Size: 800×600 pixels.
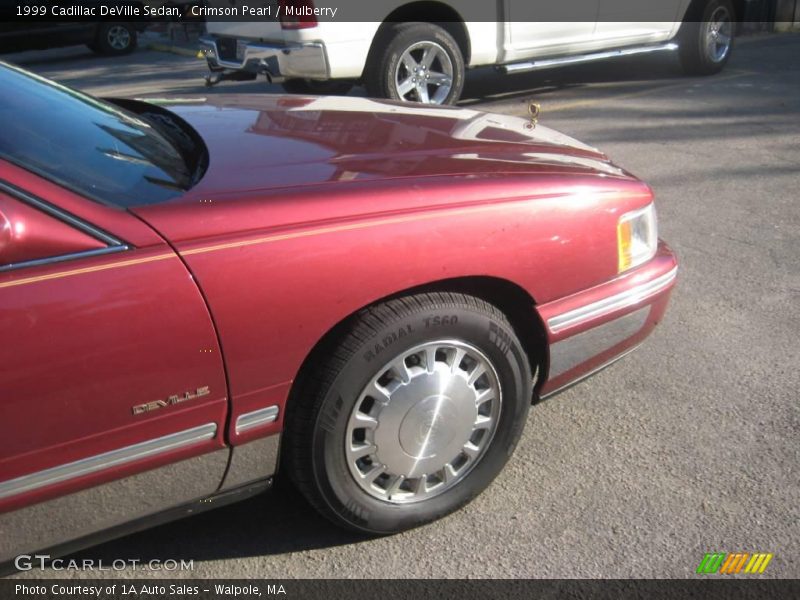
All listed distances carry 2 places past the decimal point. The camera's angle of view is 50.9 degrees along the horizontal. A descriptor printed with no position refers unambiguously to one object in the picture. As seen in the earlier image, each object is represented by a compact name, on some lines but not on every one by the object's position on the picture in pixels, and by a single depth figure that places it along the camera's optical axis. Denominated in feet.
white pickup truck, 22.50
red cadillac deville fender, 6.08
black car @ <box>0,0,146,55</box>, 44.88
